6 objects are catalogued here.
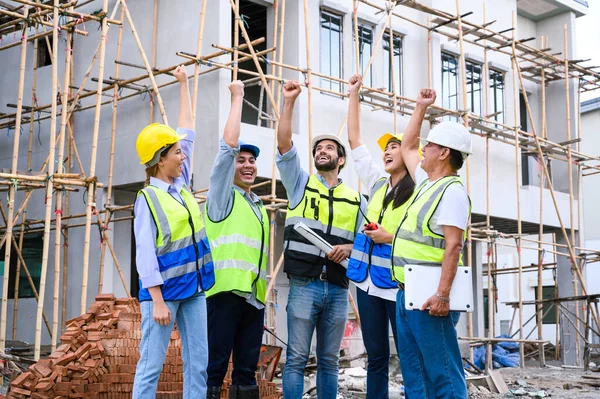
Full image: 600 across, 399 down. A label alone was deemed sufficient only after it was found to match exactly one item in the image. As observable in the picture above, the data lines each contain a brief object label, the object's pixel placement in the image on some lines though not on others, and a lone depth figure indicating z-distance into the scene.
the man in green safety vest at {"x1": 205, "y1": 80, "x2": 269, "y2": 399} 5.45
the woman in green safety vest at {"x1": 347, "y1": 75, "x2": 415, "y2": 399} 5.62
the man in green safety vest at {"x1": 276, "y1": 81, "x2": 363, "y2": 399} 5.74
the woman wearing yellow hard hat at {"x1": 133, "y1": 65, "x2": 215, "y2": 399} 4.71
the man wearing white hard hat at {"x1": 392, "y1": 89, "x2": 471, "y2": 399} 4.52
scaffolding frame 10.69
